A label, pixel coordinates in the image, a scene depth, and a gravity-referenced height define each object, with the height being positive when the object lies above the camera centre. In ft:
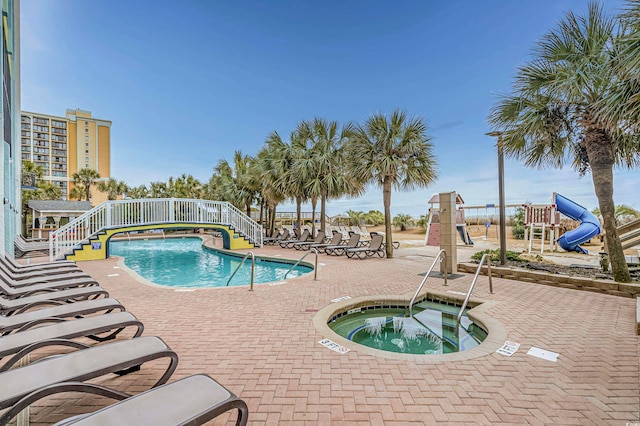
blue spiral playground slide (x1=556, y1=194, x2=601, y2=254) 43.42 -1.99
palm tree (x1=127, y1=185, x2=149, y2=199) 120.10 +8.52
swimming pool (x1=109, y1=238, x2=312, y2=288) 31.76 -7.26
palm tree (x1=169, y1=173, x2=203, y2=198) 104.27 +9.20
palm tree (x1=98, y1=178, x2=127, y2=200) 140.36 +11.55
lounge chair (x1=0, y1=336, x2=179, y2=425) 6.13 -3.85
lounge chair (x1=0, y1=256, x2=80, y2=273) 20.33 -3.92
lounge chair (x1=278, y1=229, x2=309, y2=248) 52.40 -5.12
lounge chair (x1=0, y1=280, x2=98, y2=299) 14.74 -4.01
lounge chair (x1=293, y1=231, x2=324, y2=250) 48.66 -5.20
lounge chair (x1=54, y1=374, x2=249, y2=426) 5.53 -3.91
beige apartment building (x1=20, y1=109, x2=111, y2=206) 212.84 +50.59
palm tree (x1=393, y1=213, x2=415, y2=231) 97.04 -3.01
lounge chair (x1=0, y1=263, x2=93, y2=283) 17.78 -3.97
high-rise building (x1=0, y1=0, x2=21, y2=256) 25.90 +10.83
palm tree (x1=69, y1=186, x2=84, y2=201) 141.65 +9.35
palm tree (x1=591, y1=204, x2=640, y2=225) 54.90 -0.28
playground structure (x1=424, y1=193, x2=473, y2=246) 57.10 -3.12
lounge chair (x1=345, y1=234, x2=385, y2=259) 38.55 -4.95
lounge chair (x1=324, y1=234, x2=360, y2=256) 41.44 -4.83
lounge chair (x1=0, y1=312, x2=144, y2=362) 8.62 -3.96
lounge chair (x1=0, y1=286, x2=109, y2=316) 12.77 -4.08
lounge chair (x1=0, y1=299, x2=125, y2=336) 10.54 -4.02
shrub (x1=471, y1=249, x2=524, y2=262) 31.07 -4.84
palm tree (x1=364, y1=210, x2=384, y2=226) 96.17 -2.00
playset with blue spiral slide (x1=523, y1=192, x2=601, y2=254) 41.91 -1.13
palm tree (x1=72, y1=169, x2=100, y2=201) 137.80 +15.91
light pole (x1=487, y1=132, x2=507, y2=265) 28.17 +1.26
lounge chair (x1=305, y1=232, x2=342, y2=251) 44.93 -4.64
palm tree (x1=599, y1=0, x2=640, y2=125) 12.64 +6.29
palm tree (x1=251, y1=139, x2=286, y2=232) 53.06 +7.53
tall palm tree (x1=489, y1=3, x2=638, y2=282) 19.83 +7.92
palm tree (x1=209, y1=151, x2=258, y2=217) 67.97 +6.24
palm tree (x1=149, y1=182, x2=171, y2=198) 110.11 +8.56
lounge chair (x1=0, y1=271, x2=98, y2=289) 16.31 -4.02
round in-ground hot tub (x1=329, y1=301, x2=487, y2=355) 14.73 -6.57
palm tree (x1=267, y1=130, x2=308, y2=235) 50.26 +8.49
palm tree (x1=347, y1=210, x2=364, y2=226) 89.28 -1.57
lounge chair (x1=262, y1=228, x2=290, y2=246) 56.75 -5.16
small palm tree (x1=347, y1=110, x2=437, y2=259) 36.24 +7.34
